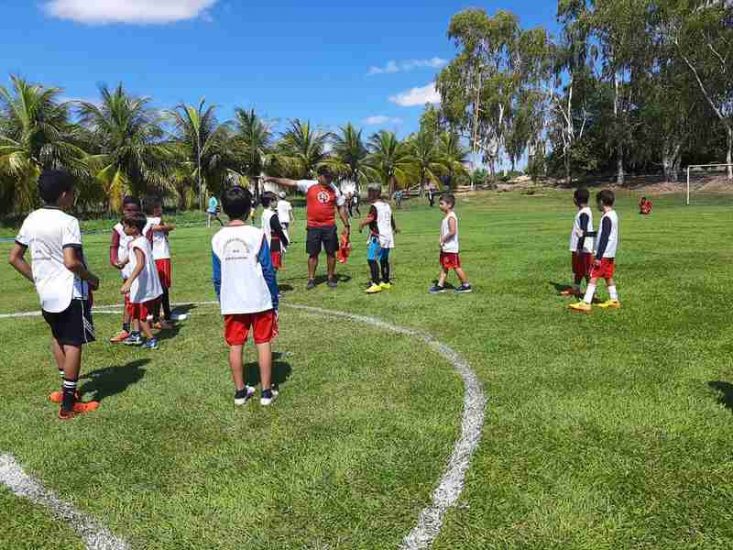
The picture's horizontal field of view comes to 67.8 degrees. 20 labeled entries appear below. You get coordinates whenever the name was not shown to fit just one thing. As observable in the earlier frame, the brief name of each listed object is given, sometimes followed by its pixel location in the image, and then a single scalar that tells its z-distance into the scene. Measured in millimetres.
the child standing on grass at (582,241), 7754
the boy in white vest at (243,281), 4254
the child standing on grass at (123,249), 6378
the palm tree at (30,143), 29266
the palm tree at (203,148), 39062
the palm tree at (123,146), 33562
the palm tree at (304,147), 47038
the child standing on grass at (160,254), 7001
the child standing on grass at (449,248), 8375
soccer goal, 33022
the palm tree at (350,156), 48844
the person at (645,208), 25312
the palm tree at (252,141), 42750
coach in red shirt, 9133
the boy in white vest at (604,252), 7012
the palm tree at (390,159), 50719
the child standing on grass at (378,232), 8992
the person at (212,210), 26862
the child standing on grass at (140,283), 6160
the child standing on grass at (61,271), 4164
